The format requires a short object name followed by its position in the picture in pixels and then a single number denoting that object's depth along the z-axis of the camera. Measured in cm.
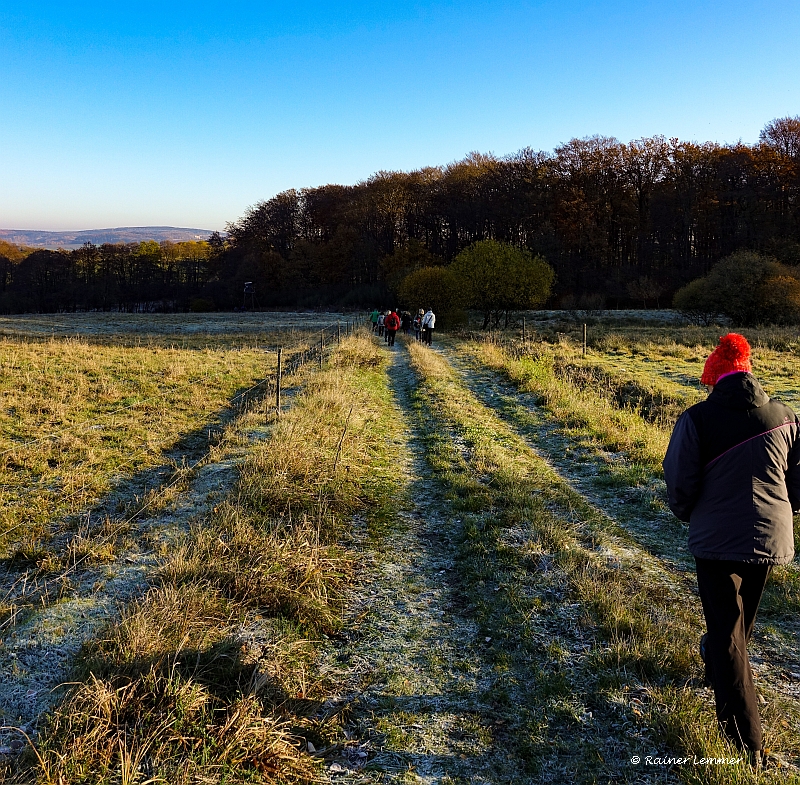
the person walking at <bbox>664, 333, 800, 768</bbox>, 302
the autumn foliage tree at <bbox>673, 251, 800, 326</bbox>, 3384
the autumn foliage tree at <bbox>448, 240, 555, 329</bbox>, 3659
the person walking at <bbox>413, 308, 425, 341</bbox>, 2887
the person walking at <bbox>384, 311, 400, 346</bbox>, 2677
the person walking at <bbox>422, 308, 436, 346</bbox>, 2577
